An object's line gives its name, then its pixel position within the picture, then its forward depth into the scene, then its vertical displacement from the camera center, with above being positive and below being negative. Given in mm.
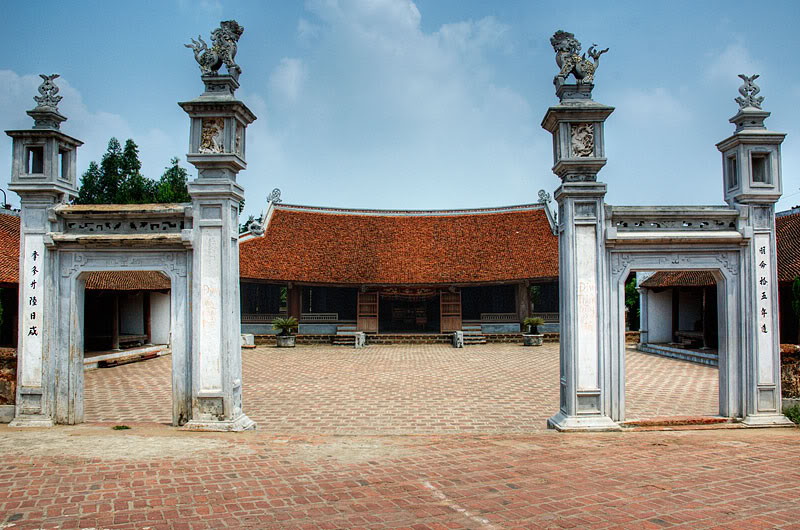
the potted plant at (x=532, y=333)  23438 -2081
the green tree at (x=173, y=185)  36750 +7672
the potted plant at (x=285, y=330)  23516 -1844
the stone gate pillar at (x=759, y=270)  7953 +234
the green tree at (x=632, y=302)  28047 -821
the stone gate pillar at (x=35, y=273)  7879 +251
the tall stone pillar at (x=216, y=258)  7621 +446
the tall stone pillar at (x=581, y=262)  7680 +360
